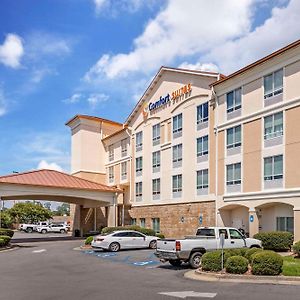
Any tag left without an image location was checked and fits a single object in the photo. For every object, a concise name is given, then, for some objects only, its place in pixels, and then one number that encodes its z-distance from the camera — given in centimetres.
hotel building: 1985
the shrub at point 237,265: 1095
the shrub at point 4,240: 2195
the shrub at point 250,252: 1171
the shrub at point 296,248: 1482
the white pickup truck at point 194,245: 1312
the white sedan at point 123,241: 2036
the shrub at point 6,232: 2490
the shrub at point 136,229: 2616
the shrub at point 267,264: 1066
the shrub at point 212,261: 1143
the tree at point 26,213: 6423
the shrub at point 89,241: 2363
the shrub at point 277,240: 1833
